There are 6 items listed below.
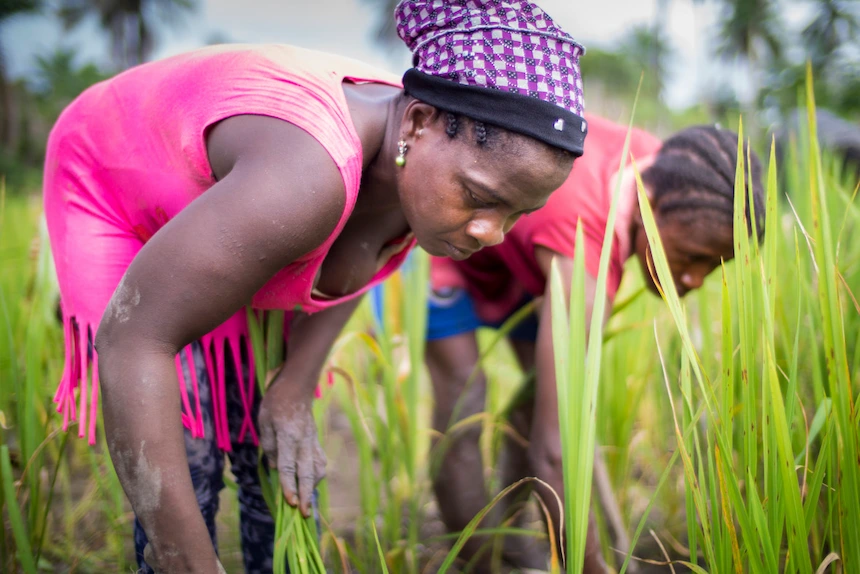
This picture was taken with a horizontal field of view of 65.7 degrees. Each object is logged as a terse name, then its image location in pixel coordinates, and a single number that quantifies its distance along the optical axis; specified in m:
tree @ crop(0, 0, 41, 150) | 16.53
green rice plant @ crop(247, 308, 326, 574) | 1.04
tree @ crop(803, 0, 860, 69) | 21.95
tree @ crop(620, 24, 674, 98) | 48.22
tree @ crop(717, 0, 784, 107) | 36.47
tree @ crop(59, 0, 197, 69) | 26.59
